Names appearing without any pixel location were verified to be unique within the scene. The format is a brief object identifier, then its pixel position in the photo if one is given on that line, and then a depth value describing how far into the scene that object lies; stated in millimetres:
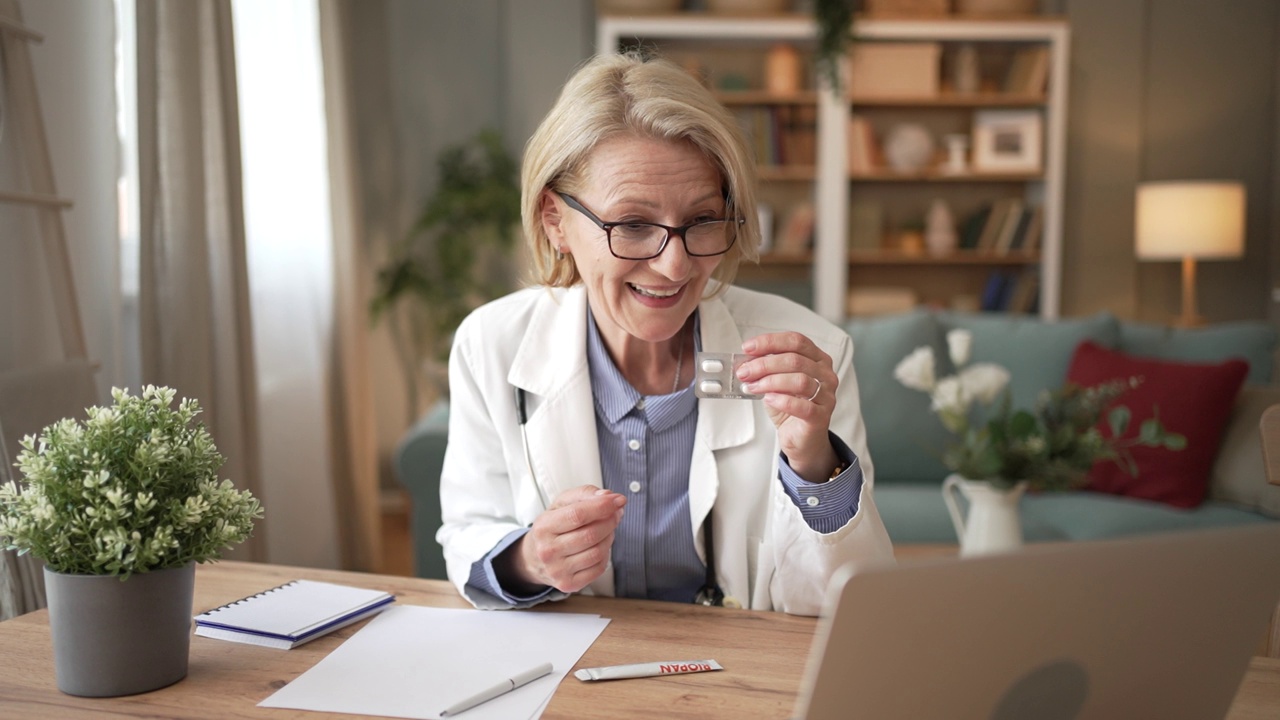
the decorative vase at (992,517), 1995
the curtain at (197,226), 2307
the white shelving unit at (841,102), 4551
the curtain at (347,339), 3506
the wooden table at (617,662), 846
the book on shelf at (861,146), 4676
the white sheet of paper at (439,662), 860
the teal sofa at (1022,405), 2650
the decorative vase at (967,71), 4672
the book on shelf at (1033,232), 4680
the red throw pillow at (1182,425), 2787
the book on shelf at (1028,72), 4598
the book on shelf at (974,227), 4773
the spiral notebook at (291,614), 1012
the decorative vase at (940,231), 4781
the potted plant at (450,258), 4426
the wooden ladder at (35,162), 1738
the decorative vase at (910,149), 4707
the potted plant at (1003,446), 2008
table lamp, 4180
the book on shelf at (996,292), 4801
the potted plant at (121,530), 826
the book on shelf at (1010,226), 4699
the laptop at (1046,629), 553
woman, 1151
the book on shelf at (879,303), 4773
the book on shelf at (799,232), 4801
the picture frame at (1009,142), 4652
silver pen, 846
